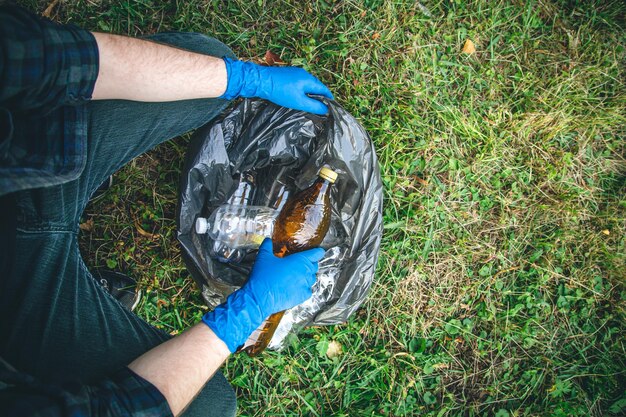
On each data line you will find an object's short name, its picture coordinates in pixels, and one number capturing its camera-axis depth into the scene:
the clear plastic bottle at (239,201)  2.07
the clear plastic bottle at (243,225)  2.09
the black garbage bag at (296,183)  1.93
